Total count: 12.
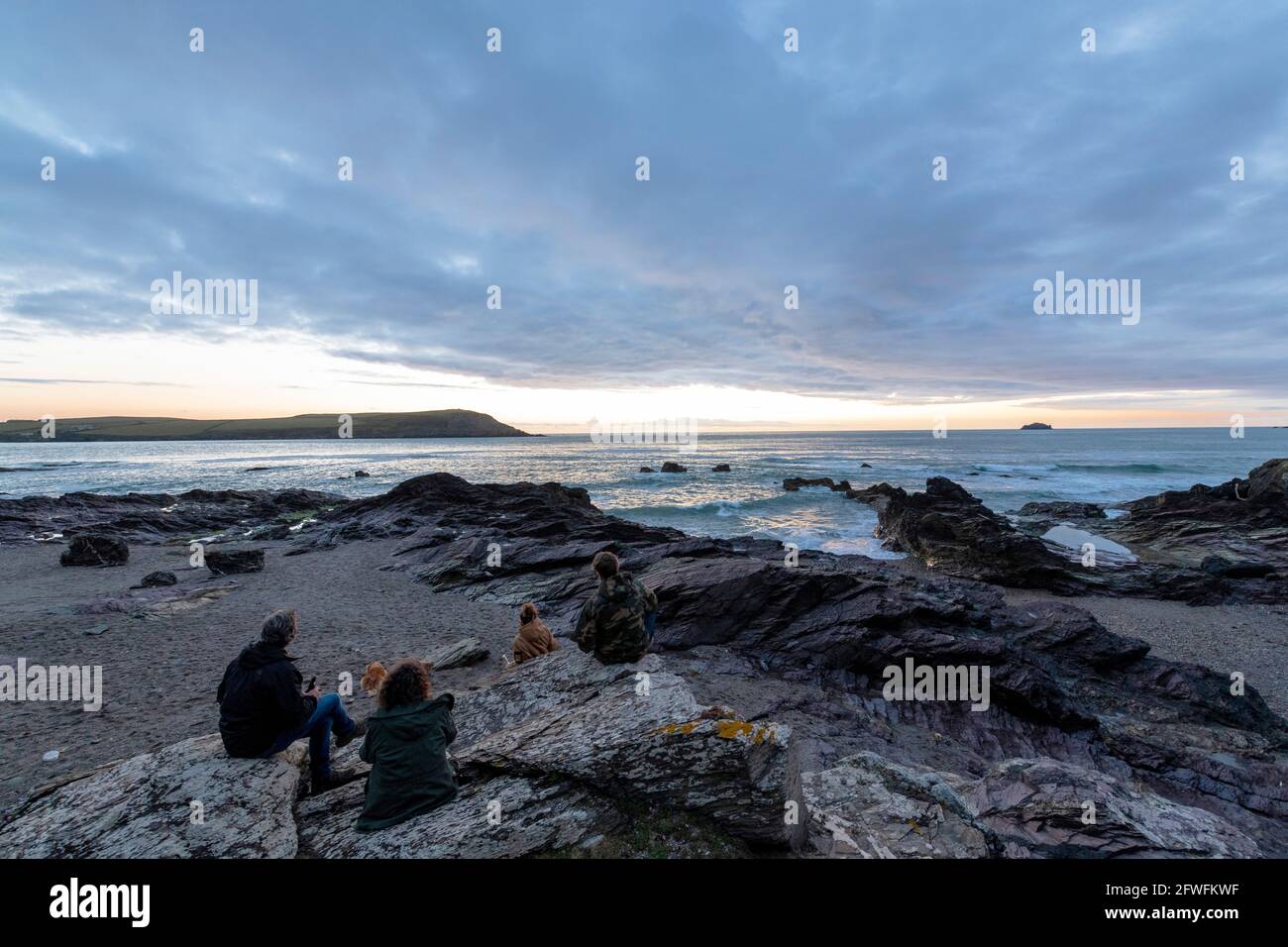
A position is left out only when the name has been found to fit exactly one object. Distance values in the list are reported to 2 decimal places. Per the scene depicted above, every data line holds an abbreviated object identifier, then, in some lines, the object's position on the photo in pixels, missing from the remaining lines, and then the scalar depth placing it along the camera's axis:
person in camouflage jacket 7.60
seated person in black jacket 5.68
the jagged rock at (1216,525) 26.11
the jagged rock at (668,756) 5.17
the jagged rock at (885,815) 5.24
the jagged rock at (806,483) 62.36
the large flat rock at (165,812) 4.73
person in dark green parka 5.00
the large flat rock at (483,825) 4.70
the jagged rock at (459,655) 12.42
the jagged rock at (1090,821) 5.18
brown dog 8.67
